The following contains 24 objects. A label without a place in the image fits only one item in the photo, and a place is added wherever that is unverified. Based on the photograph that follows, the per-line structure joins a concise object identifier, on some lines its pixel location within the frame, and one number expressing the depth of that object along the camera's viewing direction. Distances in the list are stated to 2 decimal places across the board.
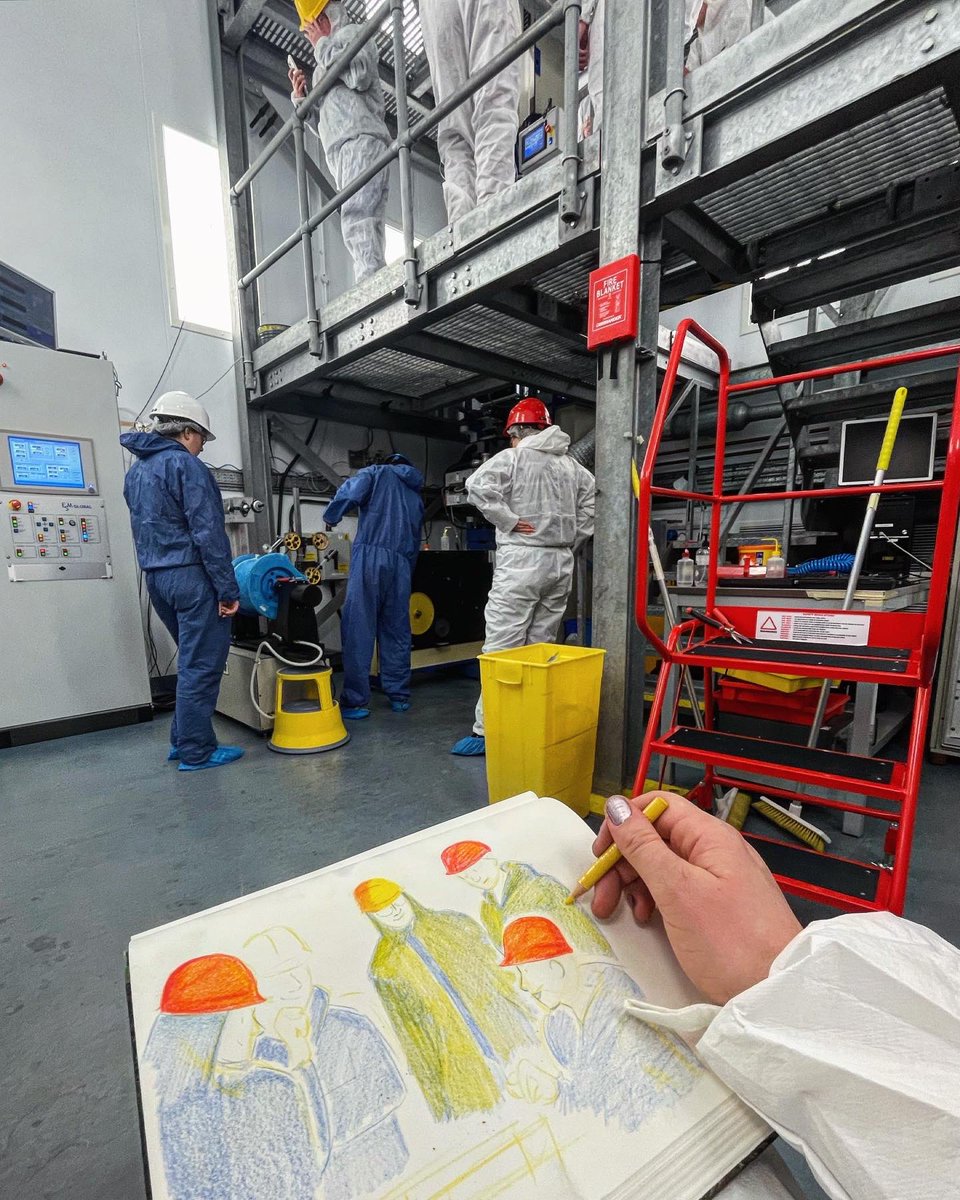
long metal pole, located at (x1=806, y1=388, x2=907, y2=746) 1.42
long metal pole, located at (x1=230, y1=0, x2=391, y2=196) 2.27
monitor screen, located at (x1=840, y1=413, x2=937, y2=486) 2.02
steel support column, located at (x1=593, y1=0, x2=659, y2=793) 1.59
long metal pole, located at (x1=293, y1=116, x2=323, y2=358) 2.81
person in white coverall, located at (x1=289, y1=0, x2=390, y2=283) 2.69
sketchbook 0.40
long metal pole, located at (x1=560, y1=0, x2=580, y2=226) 1.68
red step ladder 0.99
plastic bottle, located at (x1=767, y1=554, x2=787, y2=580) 2.07
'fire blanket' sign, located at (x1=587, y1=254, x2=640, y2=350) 1.64
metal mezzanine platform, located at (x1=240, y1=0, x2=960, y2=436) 1.28
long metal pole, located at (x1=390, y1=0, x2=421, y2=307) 2.20
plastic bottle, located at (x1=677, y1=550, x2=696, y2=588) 2.20
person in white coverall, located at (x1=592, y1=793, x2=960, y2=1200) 0.36
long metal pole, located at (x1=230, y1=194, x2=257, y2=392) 3.74
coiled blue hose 2.26
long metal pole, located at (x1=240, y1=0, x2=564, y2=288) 1.75
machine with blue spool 2.48
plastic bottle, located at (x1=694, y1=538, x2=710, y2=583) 2.38
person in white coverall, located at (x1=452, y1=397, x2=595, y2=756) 2.30
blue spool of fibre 2.55
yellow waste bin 1.63
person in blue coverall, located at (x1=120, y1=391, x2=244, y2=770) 2.20
